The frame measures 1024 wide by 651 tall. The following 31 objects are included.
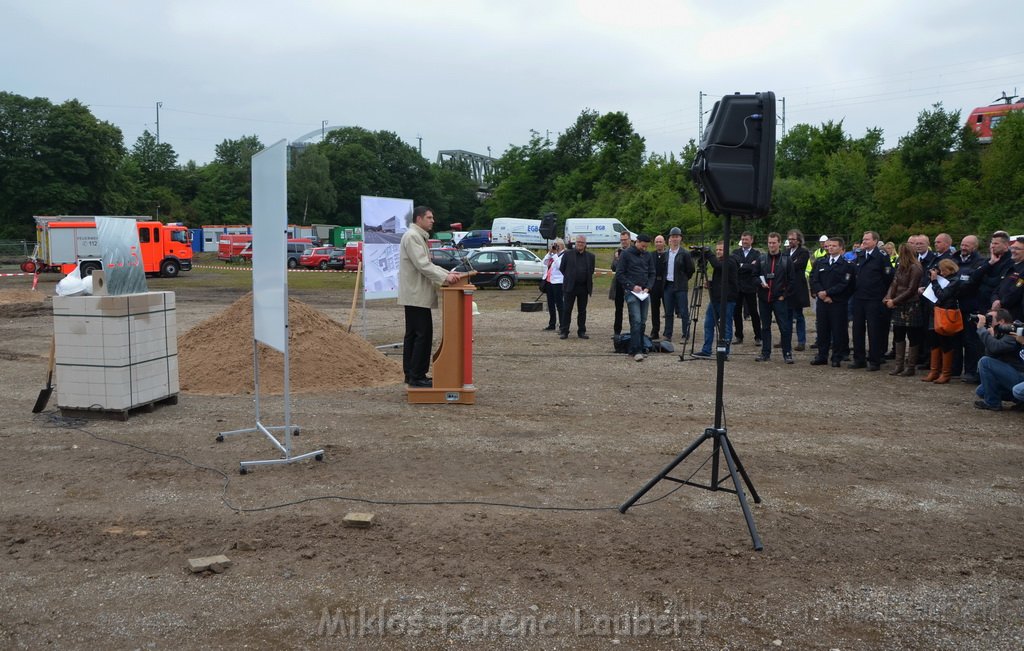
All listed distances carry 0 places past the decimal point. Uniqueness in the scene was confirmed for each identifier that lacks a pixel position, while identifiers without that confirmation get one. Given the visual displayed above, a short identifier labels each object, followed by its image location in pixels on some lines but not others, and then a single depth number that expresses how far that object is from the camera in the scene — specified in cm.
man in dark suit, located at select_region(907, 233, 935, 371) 1118
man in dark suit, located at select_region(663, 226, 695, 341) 1405
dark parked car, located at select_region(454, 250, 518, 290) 3011
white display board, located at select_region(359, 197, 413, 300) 1351
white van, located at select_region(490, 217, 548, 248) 6019
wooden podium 901
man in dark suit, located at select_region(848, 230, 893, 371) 1183
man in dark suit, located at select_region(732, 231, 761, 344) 1377
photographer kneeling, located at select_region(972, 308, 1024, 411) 870
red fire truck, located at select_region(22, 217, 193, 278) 3722
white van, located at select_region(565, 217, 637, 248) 5625
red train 4696
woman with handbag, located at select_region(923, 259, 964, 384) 1042
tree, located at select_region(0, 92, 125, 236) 6762
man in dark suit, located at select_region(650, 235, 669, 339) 1484
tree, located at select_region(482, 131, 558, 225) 9019
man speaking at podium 905
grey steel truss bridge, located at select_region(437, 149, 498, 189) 13568
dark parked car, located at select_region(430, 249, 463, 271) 3501
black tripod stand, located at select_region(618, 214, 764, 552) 527
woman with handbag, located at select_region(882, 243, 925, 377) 1123
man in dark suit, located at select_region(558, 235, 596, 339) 1545
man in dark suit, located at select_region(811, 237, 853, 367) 1217
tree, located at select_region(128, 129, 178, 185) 10338
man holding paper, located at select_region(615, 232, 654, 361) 1321
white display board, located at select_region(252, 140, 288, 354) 604
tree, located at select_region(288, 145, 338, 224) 8725
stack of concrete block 802
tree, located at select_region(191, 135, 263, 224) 9944
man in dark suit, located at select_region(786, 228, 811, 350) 1302
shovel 847
